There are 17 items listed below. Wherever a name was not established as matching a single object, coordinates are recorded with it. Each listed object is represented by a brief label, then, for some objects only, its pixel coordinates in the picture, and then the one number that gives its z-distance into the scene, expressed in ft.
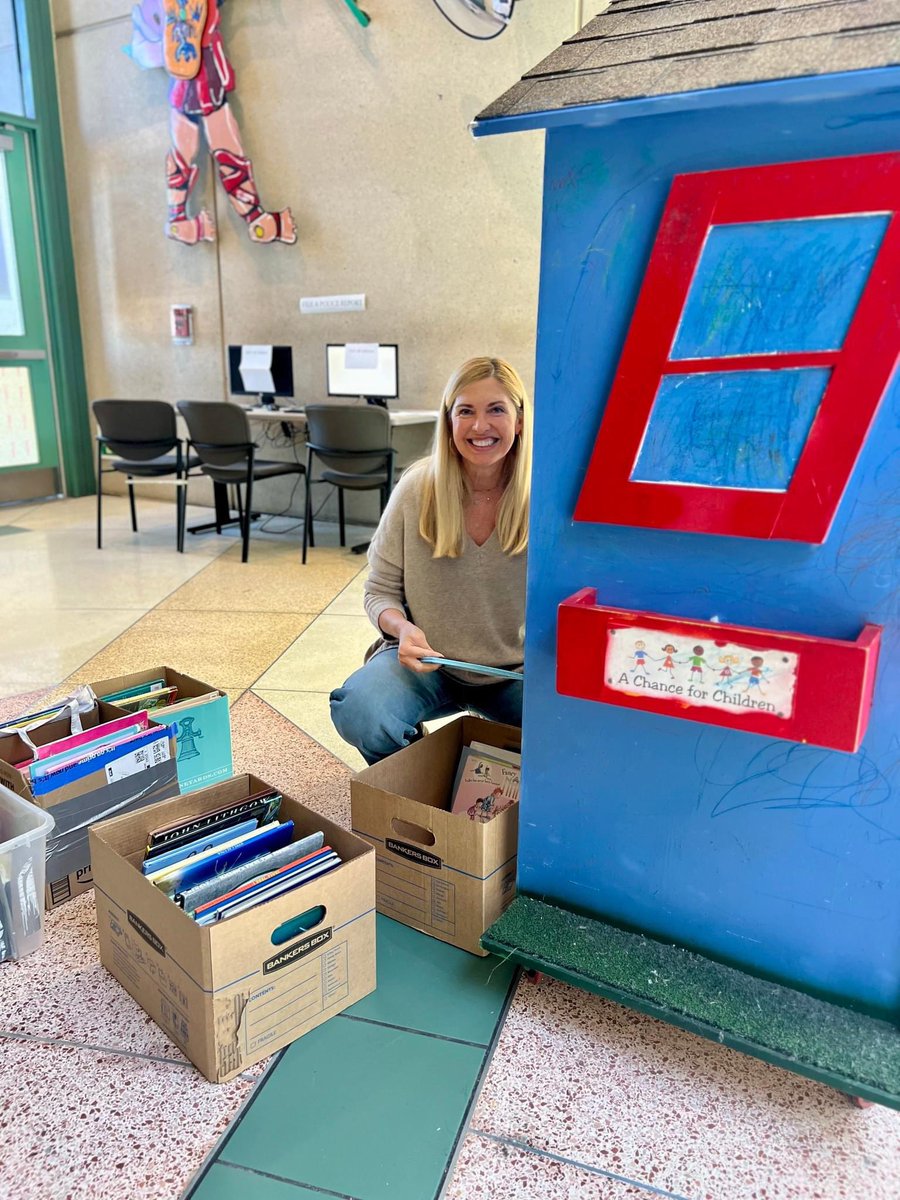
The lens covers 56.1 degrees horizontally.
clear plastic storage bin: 4.84
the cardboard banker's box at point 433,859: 4.80
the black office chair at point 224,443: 15.63
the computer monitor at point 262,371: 18.29
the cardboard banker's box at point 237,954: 4.00
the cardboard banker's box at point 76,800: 5.42
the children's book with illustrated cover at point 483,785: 5.73
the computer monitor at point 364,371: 17.13
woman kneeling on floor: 5.93
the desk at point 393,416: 16.03
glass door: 20.30
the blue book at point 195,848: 4.61
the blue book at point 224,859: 4.55
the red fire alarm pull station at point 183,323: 20.04
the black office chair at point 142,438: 15.90
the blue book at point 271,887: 4.22
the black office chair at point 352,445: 14.96
